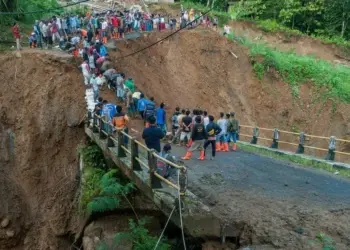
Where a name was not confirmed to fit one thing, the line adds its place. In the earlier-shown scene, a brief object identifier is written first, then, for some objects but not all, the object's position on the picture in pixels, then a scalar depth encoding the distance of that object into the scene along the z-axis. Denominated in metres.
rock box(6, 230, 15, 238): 21.22
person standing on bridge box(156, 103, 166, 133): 17.52
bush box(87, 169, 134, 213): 12.77
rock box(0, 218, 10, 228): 21.39
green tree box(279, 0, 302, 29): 44.06
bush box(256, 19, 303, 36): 42.12
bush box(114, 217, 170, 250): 10.74
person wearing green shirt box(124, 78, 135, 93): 20.77
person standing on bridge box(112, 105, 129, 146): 15.11
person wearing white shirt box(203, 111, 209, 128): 17.25
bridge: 9.36
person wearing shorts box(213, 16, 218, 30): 38.28
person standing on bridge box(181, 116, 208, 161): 14.23
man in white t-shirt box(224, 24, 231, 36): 36.98
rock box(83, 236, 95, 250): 12.78
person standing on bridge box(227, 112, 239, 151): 17.67
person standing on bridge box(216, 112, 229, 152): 17.84
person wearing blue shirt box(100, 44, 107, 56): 24.09
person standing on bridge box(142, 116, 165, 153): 12.36
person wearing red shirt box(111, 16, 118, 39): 29.12
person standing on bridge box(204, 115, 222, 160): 14.63
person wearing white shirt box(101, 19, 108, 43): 28.31
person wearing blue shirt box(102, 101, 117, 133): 16.47
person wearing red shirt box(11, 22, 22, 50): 24.11
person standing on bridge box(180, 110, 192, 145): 16.33
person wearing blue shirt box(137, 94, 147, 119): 19.06
